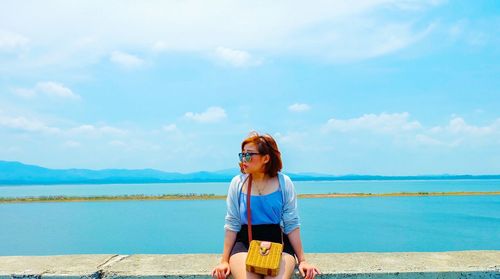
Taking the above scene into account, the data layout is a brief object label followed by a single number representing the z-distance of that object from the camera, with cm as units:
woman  283
